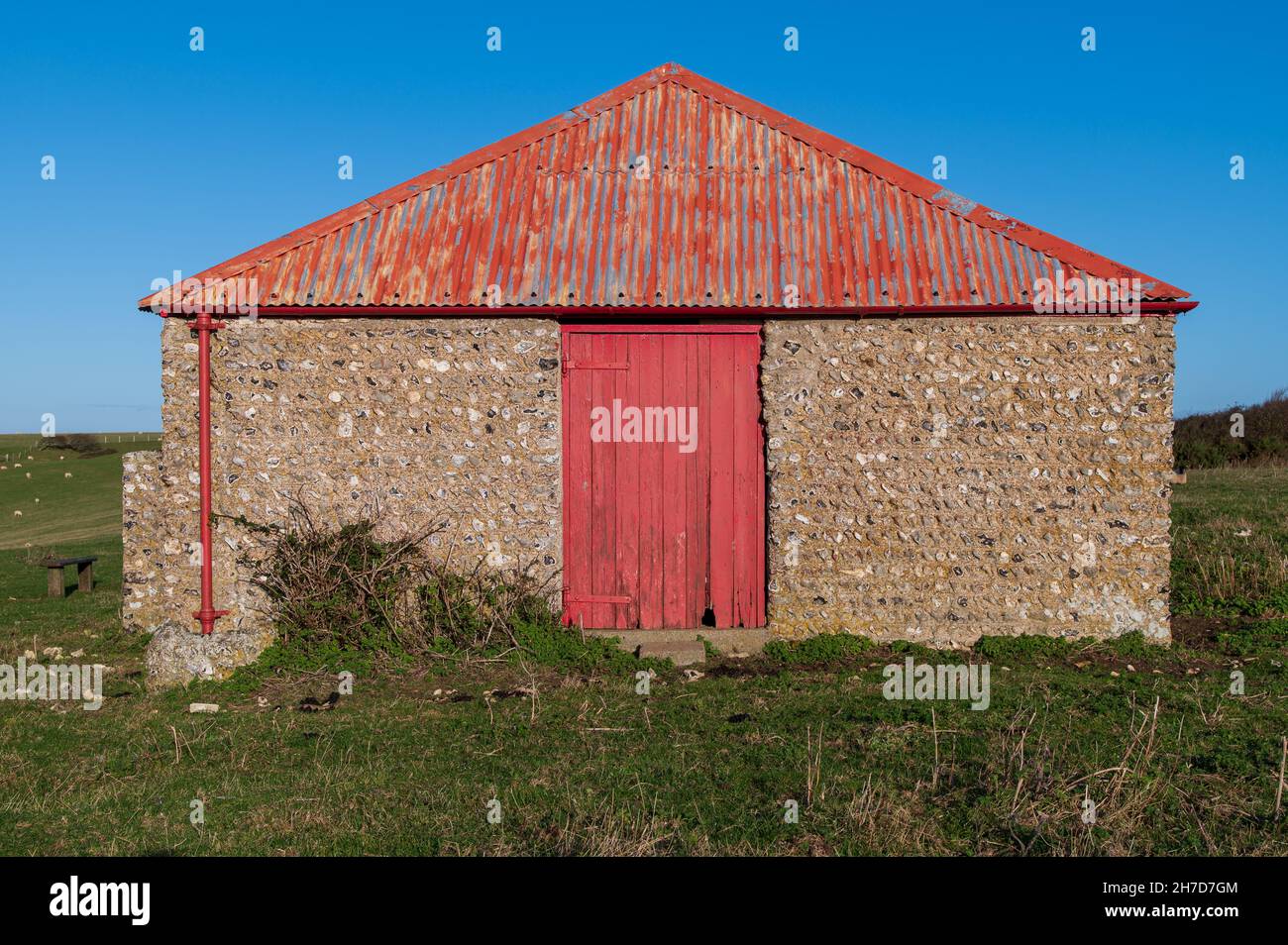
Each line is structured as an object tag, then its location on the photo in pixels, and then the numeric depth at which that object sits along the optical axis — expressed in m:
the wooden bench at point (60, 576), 13.50
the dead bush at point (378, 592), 8.60
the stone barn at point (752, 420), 8.83
